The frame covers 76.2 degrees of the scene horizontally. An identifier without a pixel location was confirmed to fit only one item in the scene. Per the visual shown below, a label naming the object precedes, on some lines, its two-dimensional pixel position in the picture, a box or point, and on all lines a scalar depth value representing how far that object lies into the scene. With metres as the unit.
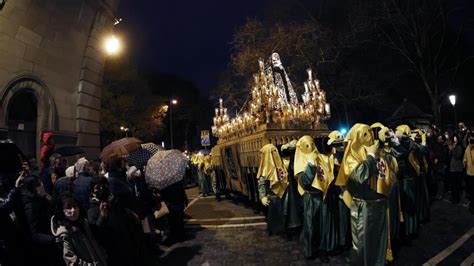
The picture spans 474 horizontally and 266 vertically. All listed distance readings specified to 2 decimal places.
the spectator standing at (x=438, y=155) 9.84
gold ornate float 10.46
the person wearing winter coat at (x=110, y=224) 4.48
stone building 8.65
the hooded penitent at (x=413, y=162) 6.78
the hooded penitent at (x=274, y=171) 6.98
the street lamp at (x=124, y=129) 26.61
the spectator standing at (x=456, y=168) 8.98
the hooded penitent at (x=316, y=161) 5.57
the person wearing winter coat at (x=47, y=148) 8.13
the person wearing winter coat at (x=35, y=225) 3.98
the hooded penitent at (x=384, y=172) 4.74
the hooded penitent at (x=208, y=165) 16.51
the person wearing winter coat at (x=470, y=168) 8.09
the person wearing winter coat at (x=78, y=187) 5.09
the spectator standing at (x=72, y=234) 3.87
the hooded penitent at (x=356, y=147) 4.81
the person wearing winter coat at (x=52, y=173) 6.18
